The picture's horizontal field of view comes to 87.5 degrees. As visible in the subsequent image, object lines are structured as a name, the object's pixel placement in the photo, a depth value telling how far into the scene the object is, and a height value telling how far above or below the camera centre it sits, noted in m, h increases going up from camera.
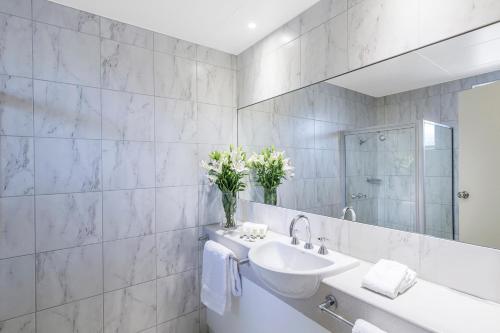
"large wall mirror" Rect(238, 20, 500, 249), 1.09 +0.13
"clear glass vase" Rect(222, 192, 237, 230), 2.19 -0.34
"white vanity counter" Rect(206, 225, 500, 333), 0.89 -0.54
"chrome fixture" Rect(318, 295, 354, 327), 1.12 -0.62
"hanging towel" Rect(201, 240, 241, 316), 1.77 -0.78
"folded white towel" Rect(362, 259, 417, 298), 1.07 -0.49
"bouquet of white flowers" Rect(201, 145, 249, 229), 2.15 -0.06
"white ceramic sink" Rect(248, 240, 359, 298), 1.23 -0.54
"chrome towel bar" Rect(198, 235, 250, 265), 1.66 -0.61
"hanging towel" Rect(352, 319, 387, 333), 0.95 -0.60
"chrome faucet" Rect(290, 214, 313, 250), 1.64 -0.44
